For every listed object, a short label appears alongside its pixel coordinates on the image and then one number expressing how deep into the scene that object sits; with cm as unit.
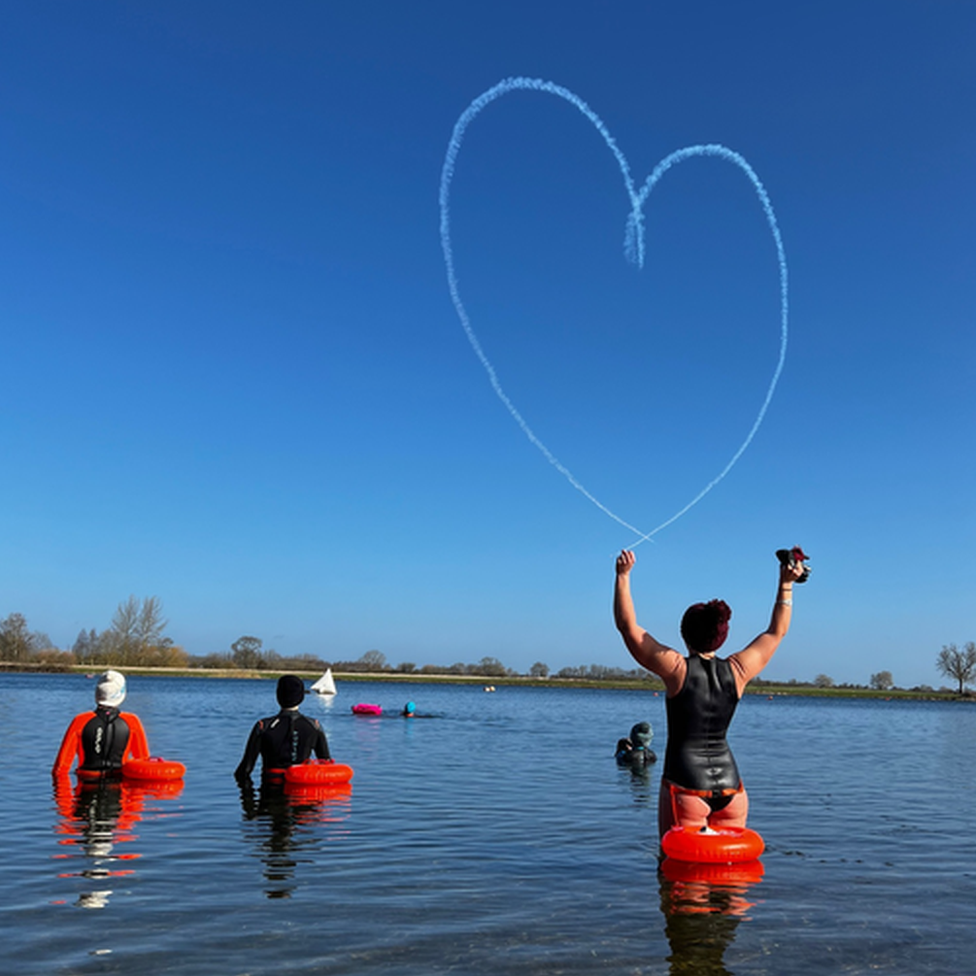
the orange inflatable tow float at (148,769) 1627
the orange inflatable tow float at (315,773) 1533
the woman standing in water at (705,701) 877
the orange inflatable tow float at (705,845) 891
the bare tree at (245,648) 18825
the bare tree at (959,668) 18388
